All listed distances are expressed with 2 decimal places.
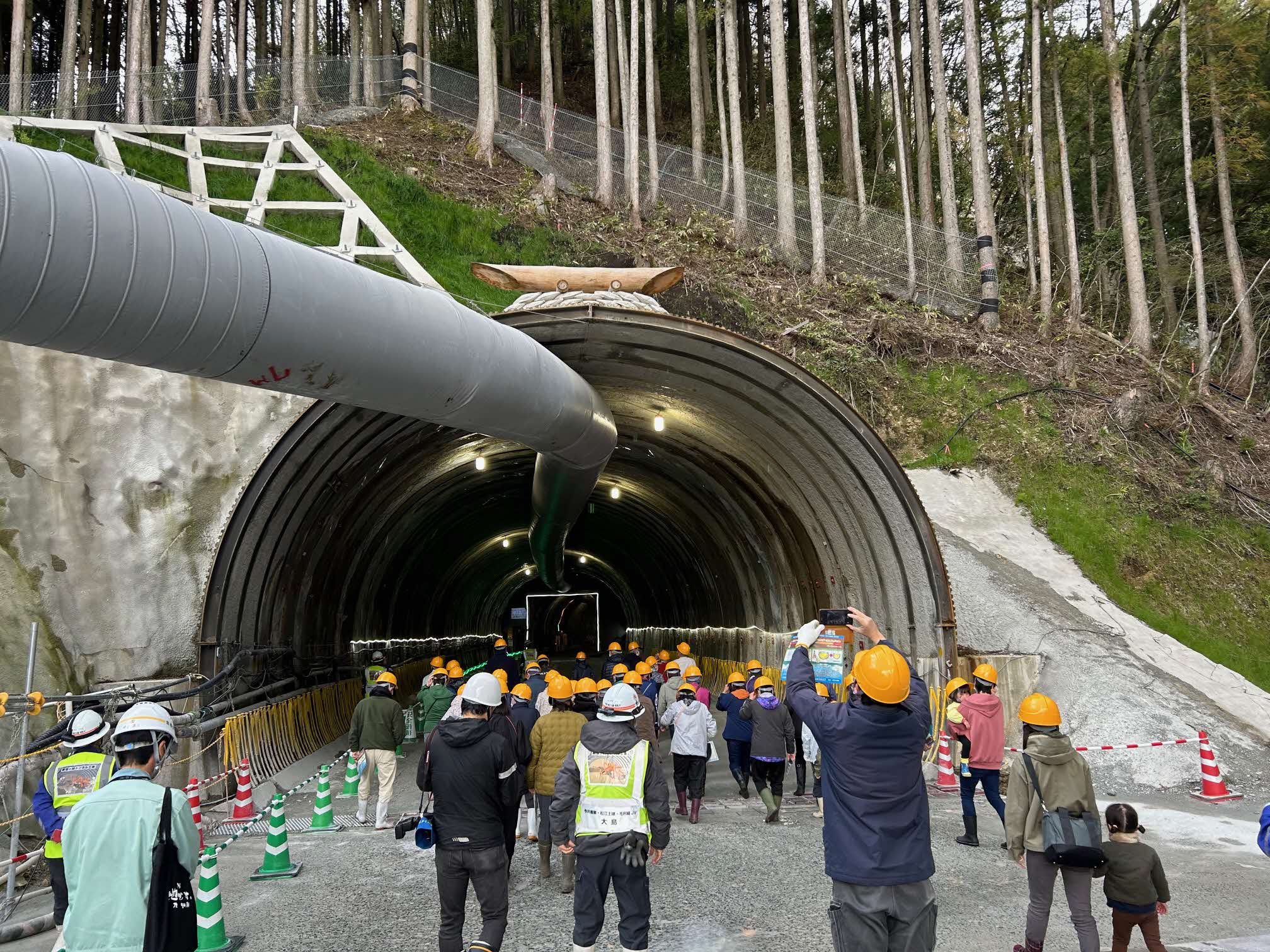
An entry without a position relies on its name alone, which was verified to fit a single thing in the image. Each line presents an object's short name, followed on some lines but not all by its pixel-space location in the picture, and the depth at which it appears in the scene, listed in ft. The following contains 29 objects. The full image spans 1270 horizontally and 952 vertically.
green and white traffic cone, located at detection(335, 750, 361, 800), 36.52
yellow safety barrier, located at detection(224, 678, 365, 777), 36.01
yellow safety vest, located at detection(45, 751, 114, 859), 18.13
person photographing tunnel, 12.52
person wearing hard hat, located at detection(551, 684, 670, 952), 16.14
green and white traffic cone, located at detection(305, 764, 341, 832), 30.04
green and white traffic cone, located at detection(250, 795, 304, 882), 24.09
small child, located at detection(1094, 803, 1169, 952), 15.97
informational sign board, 15.67
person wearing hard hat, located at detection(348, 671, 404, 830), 30.25
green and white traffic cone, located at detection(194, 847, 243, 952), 17.62
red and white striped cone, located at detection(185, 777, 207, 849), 29.99
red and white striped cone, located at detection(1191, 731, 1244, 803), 34.83
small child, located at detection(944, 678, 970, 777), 27.43
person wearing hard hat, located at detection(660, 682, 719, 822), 30.60
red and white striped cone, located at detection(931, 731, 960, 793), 36.17
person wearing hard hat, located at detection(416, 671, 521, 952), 16.28
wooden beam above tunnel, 38.45
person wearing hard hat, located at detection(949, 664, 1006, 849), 26.94
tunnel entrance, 35.73
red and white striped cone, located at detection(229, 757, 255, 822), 31.50
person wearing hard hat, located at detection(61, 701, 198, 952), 11.78
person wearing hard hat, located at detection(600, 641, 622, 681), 50.64
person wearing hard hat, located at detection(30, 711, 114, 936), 18.12
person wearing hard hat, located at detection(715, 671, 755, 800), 33.42
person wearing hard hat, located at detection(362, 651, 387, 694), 42.30
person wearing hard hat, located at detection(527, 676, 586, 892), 23.81
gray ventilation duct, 15.29
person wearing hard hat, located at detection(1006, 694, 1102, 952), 16.39
